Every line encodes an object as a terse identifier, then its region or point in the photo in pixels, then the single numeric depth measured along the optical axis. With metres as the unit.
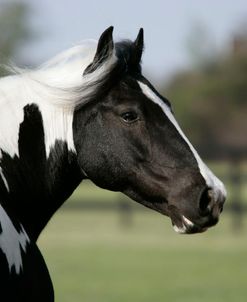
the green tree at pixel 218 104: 71.31
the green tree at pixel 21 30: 67.85
